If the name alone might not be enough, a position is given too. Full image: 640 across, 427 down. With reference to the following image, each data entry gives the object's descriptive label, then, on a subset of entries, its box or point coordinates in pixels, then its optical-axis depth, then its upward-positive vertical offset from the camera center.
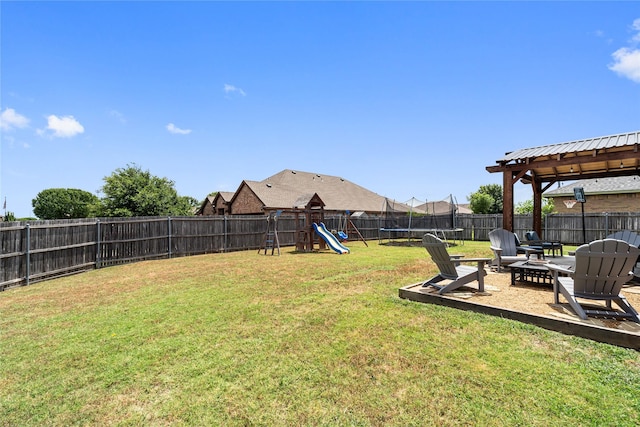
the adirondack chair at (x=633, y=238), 5.64 -0.51
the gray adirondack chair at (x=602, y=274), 3.48 -0.72
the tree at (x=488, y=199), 38.47 +2.46
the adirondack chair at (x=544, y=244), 7.95 -0.76
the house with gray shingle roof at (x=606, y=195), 16.95 +1.34
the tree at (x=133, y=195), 23.05 +2.02
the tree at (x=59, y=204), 49.06 +2.91
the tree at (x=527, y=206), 24.38 +0.99
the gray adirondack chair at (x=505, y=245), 7.24 -0.72
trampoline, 20.02 -1.26
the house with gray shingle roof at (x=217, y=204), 27.33 +1.55
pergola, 6.79 +1.47
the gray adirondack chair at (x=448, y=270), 4.75 -0.92
